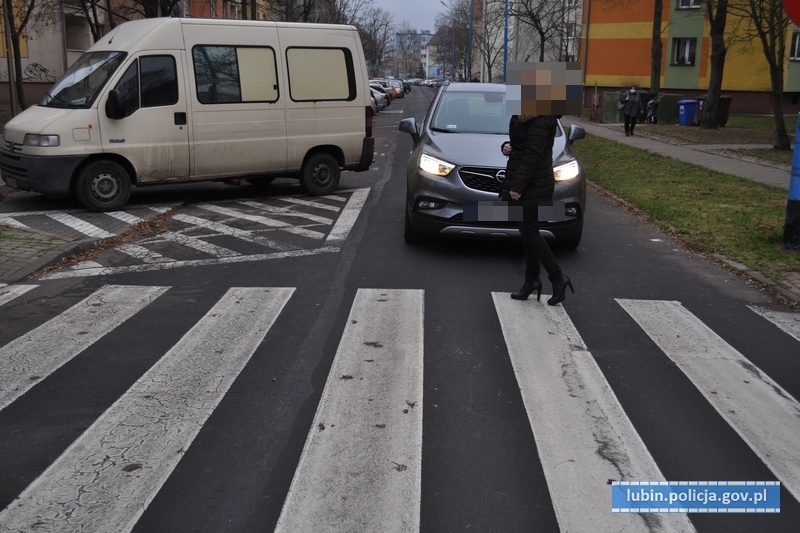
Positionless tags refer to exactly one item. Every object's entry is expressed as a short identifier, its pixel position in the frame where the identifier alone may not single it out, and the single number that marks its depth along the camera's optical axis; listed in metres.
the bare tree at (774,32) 20.14
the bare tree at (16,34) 20.19
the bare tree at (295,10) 39.22
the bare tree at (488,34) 72.96
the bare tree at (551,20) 48.09
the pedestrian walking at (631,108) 27.48
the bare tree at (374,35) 77.44
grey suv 8.72
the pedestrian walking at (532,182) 6.88
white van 11.62
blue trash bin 33.44
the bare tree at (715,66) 28.63
